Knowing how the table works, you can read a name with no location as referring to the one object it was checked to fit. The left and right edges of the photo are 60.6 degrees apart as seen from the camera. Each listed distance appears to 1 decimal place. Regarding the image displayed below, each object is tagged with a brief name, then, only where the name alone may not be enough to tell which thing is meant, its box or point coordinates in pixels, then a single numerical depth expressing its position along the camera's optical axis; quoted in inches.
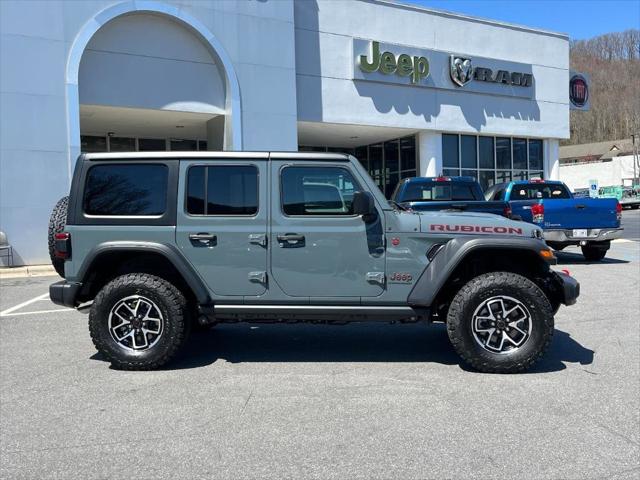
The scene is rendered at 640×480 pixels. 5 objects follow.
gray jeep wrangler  191.0
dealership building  547.5
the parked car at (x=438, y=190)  435.2
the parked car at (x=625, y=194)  1667.1
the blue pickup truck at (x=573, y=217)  448.8
